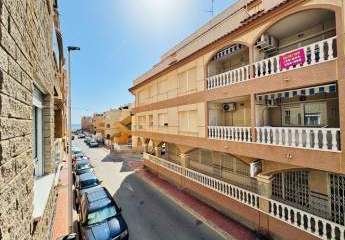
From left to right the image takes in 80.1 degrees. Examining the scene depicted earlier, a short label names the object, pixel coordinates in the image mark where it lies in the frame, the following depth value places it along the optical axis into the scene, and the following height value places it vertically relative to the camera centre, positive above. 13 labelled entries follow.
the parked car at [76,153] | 27.92 -3.98
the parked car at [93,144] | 48.04 -4.24
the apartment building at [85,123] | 99.41 +1.54
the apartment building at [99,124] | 57.06 +0.53
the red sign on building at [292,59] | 7.58 +2.47
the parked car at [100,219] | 9.11 -4.56
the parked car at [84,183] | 14.38 -4.26
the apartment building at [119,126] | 43.78 -0.10
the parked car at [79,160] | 23.09 -3.96
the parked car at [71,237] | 7.04 -3.85
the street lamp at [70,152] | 9.53 -1.32
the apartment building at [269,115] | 7.19 +0.45
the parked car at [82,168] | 18.45 -3.99
